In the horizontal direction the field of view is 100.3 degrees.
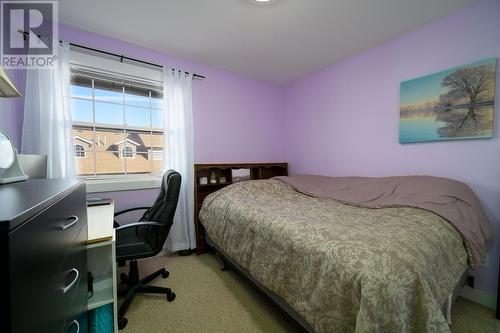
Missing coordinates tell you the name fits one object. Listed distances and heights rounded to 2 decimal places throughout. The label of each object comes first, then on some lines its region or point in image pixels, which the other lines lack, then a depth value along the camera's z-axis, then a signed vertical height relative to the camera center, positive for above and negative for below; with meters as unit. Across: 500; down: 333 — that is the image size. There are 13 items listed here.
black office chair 1.63 -0.66
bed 0.88 -0.49
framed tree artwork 1.74 +0.52
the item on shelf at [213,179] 2.90 -0.25
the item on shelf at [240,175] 3.03 -0.20
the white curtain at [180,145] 2.63 +0.21
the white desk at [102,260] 1.20 -0.66
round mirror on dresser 0.96 -0.01
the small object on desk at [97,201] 1.94 -0.38
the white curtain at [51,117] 1.91 +0.43
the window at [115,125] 2.34 +0.45
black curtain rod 1.99 +1.19
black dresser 0.38 -0.24
